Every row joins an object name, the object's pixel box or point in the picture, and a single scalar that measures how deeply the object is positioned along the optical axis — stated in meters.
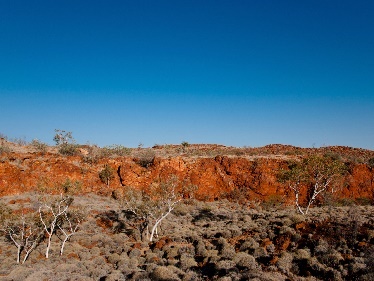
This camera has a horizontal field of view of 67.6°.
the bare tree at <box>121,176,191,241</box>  23.85
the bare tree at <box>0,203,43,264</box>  19.14
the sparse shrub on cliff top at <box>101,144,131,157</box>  50.28
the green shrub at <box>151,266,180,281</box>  14.73
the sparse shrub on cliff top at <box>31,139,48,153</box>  53.78
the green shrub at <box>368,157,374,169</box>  40.29
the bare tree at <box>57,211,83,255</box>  22.69
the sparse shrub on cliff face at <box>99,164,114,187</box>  38.62
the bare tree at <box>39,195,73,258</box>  19.67
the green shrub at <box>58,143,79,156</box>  46.59
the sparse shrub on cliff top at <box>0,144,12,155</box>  43.92
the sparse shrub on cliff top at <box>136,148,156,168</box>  41.98
